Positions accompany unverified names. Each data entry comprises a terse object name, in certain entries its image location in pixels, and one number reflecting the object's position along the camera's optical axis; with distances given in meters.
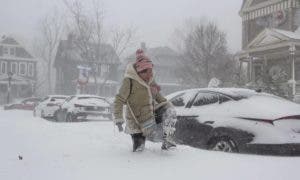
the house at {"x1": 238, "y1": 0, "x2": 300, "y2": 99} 25.22
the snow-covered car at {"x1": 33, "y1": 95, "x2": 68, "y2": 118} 21.00
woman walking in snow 6.17
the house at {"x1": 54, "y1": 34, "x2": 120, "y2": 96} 56.76
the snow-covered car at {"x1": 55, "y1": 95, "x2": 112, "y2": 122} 16.50
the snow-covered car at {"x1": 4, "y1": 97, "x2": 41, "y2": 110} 36.72
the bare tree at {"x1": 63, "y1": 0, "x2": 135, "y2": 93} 37.78
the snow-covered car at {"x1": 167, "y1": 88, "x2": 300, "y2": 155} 6.55
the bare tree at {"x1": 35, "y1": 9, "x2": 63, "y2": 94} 68.12
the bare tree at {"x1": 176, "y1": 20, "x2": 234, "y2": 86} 34.06
